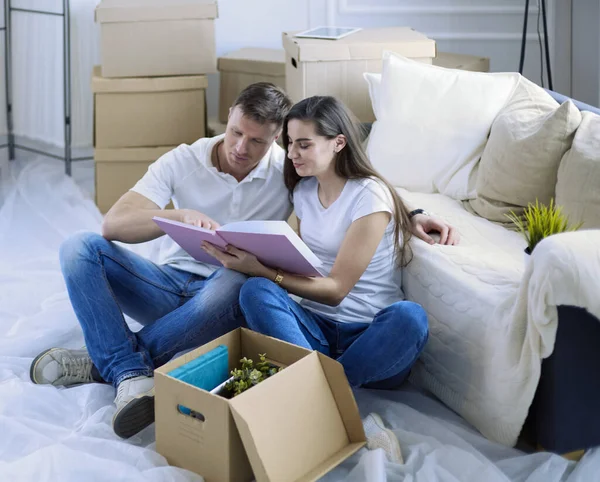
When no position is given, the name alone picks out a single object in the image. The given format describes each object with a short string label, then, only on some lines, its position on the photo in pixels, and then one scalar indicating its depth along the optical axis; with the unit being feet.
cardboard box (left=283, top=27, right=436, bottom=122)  9.02
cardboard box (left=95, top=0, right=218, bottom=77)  10.75
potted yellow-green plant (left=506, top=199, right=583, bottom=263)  5.34
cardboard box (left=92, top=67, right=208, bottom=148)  10.93
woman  5.70
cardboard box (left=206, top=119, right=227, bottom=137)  11.41
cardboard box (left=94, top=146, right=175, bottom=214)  11.05
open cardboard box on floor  4.80
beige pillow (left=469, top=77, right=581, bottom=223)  6.48
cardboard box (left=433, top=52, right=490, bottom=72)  10.16
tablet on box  9.34
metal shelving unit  11.93
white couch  4.91
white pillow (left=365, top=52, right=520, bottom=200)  7.77
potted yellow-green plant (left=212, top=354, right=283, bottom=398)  5.26
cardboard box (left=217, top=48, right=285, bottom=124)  11.27
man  6.03
